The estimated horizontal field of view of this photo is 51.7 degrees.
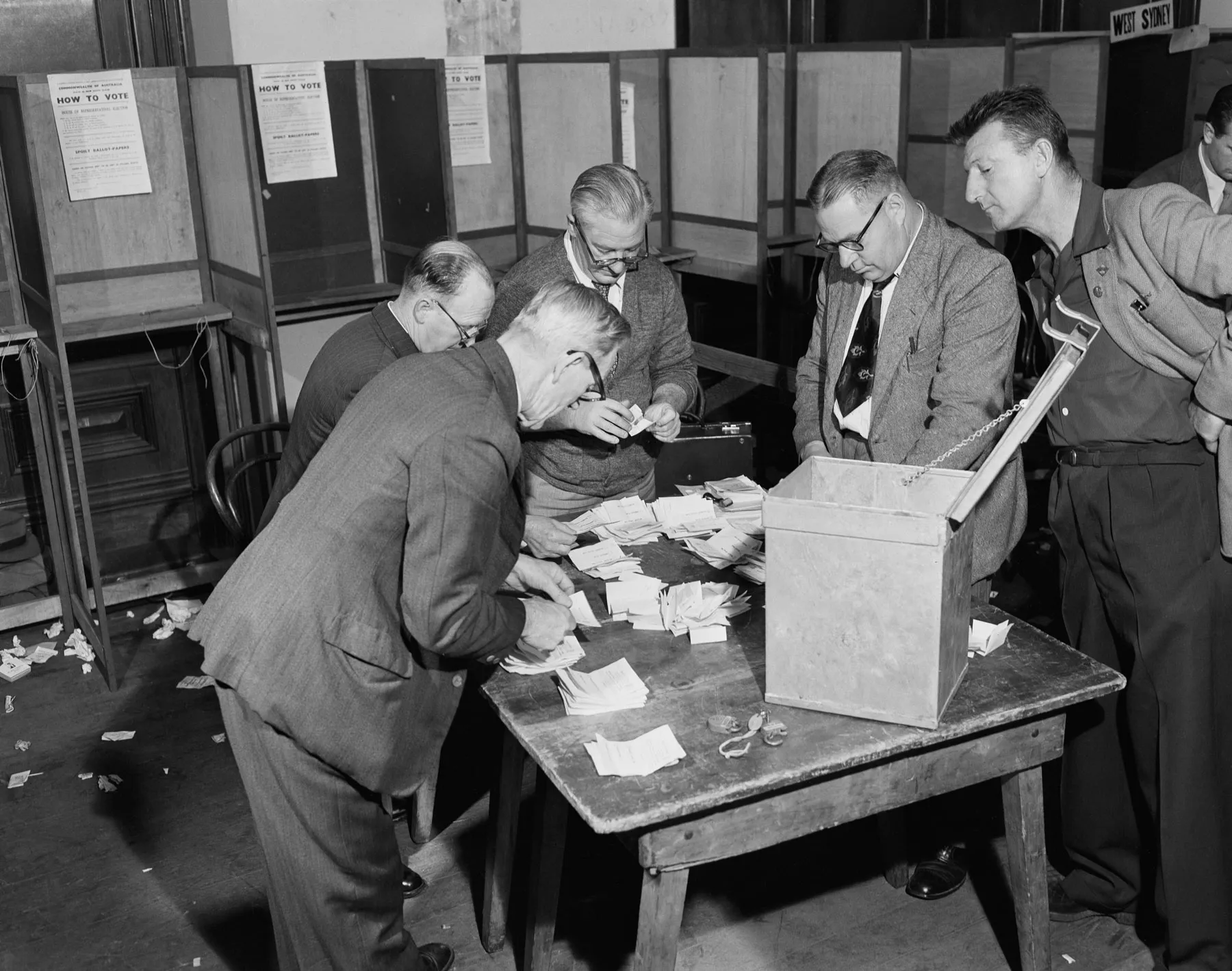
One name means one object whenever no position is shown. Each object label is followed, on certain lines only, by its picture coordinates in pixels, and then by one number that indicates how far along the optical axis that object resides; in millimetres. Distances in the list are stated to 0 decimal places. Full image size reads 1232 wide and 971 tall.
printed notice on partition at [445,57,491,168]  5062
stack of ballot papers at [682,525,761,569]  2770
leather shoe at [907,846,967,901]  2961
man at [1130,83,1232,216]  3971
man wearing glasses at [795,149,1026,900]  2613
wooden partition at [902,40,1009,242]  5238
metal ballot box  1979
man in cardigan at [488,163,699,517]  3047
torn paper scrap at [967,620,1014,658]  2324
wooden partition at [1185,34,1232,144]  4953
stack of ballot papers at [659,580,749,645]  2424
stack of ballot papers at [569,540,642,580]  2738
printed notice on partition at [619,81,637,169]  5461
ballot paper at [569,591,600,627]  2504
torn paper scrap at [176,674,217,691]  3738
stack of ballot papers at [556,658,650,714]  2176
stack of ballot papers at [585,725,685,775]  1996
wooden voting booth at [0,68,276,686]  4168
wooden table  1979
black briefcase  3592
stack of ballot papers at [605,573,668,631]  2506
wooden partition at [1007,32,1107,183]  5164
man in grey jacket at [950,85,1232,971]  2393
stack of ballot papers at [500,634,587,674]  2305
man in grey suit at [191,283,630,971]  1994
